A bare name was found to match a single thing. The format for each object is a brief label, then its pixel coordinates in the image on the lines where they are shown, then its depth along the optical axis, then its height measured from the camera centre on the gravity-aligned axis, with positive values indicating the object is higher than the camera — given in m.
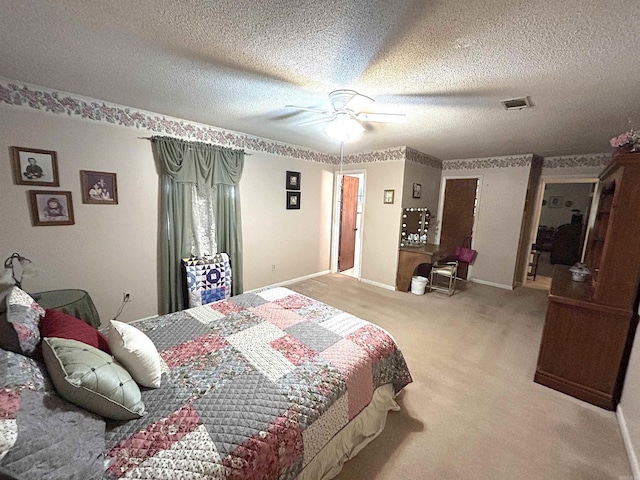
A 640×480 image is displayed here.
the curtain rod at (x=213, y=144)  2.84 +0.66
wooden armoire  1.92 -0.79
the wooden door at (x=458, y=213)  5.08 -0.04
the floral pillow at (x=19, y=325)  1.08 -0.57
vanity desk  4.18 -0.80
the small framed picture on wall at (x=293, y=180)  4.30 +0.38
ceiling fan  2.09 +0.75
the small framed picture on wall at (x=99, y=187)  2.57 +0.09
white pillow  1.26 -0.77
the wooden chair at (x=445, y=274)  4.28 -1.05
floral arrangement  1.89 +0.56
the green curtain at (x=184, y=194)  3.02 +0.07
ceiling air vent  2.14 +0.92
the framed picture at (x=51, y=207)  2.35 -0.12
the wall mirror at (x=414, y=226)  4.54 -0.31
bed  0.86 -0.92
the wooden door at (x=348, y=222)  5.36 -0.34
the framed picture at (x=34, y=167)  2.24 +0.23
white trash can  4.25 -1.22
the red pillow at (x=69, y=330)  1.21 -0.64
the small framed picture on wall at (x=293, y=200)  4.36 +0.06
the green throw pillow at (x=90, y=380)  0.99 -0.72
